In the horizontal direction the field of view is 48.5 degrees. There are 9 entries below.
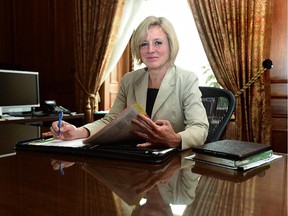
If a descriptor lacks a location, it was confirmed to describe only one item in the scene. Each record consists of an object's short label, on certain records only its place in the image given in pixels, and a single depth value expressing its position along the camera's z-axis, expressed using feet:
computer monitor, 12.84
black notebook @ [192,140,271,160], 3.23
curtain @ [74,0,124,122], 14.19
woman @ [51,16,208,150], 5.14
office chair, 6.09
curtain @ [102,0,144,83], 13.87
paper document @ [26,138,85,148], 4.18
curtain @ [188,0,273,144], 10.54
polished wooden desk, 2.17
